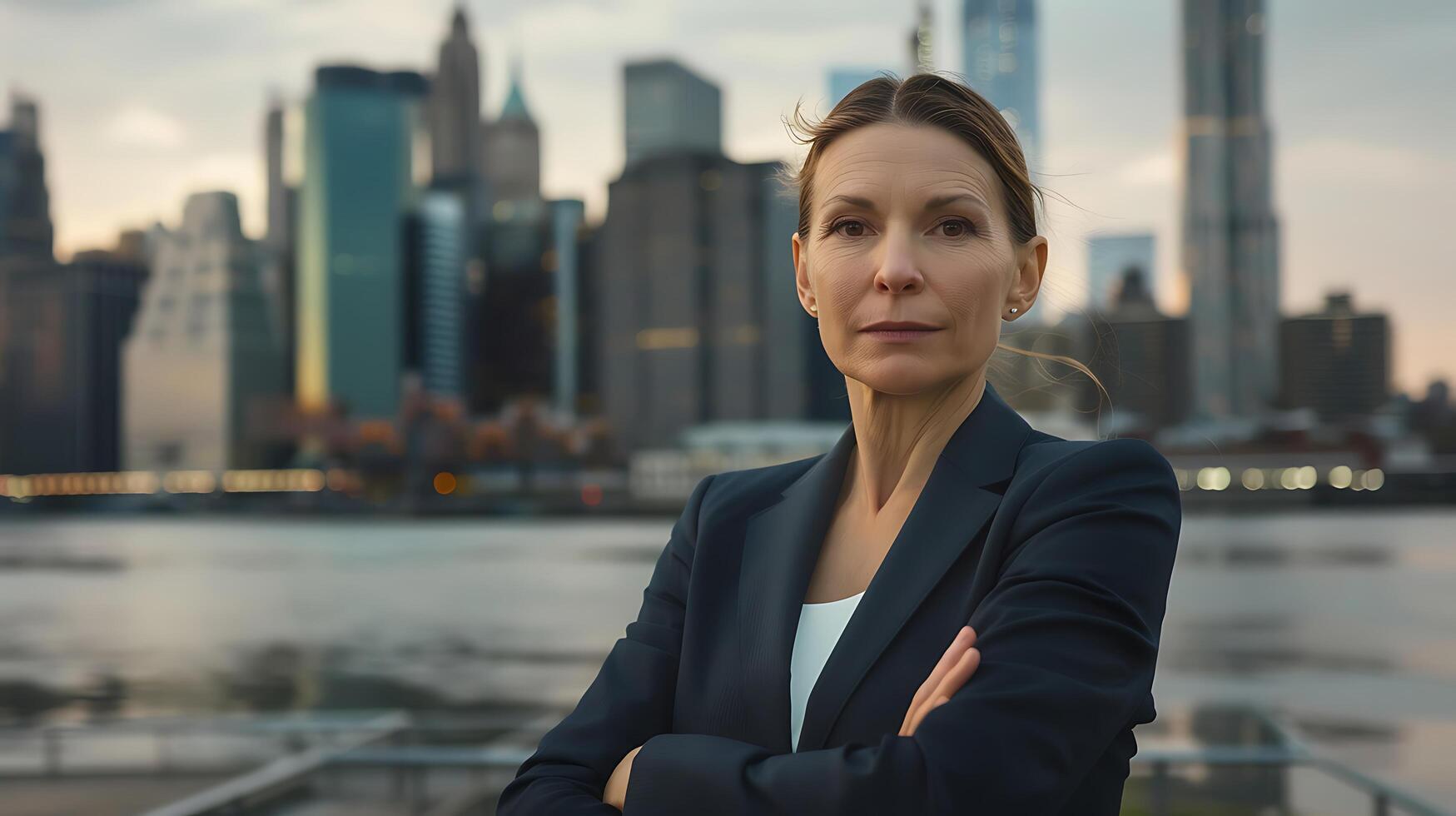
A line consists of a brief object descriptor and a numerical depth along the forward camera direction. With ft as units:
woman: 4.82
